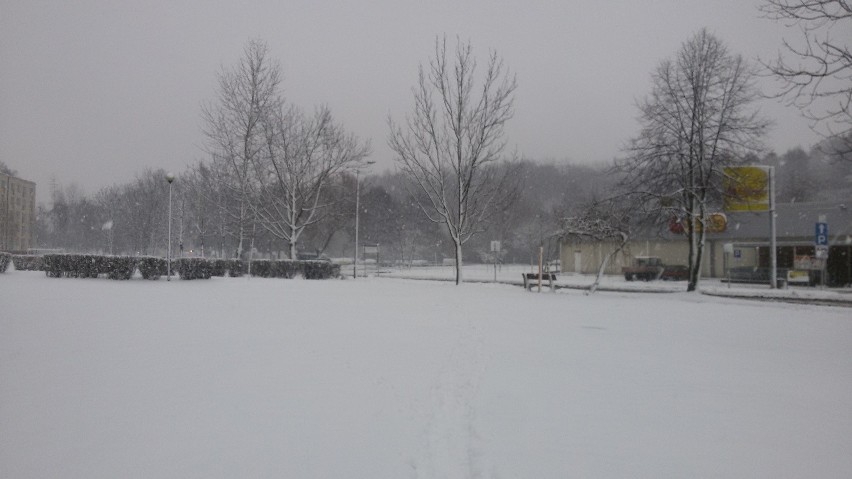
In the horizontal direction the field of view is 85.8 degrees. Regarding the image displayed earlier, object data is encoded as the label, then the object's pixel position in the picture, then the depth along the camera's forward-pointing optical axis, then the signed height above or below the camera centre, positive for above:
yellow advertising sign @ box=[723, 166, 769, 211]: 24.78 +4.12
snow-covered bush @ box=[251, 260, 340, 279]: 26.84 -1.07
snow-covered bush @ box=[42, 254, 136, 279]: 21.84 -0.83
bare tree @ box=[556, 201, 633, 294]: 21.67 +1.38
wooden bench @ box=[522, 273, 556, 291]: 23.86 -1.28
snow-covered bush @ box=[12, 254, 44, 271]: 29.83 -0.93
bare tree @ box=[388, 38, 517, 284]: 26.89 +5.88
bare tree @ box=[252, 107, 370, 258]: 32.69 +6.55
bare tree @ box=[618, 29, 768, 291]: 23.48 +6.27
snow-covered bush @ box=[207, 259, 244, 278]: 23.93 -0.94
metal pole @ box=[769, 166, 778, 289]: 25.38 +0.70
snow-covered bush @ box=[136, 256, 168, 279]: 21.83 -0.80
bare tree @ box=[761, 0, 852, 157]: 8.96 +3.91
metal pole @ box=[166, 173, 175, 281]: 21.77 -0.89
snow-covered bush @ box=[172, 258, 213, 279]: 22.03 -0.85
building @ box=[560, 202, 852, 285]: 32.63 +1.02
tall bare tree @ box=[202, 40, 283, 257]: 32.31 +9.22
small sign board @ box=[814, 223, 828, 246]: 20.25 +1.04
